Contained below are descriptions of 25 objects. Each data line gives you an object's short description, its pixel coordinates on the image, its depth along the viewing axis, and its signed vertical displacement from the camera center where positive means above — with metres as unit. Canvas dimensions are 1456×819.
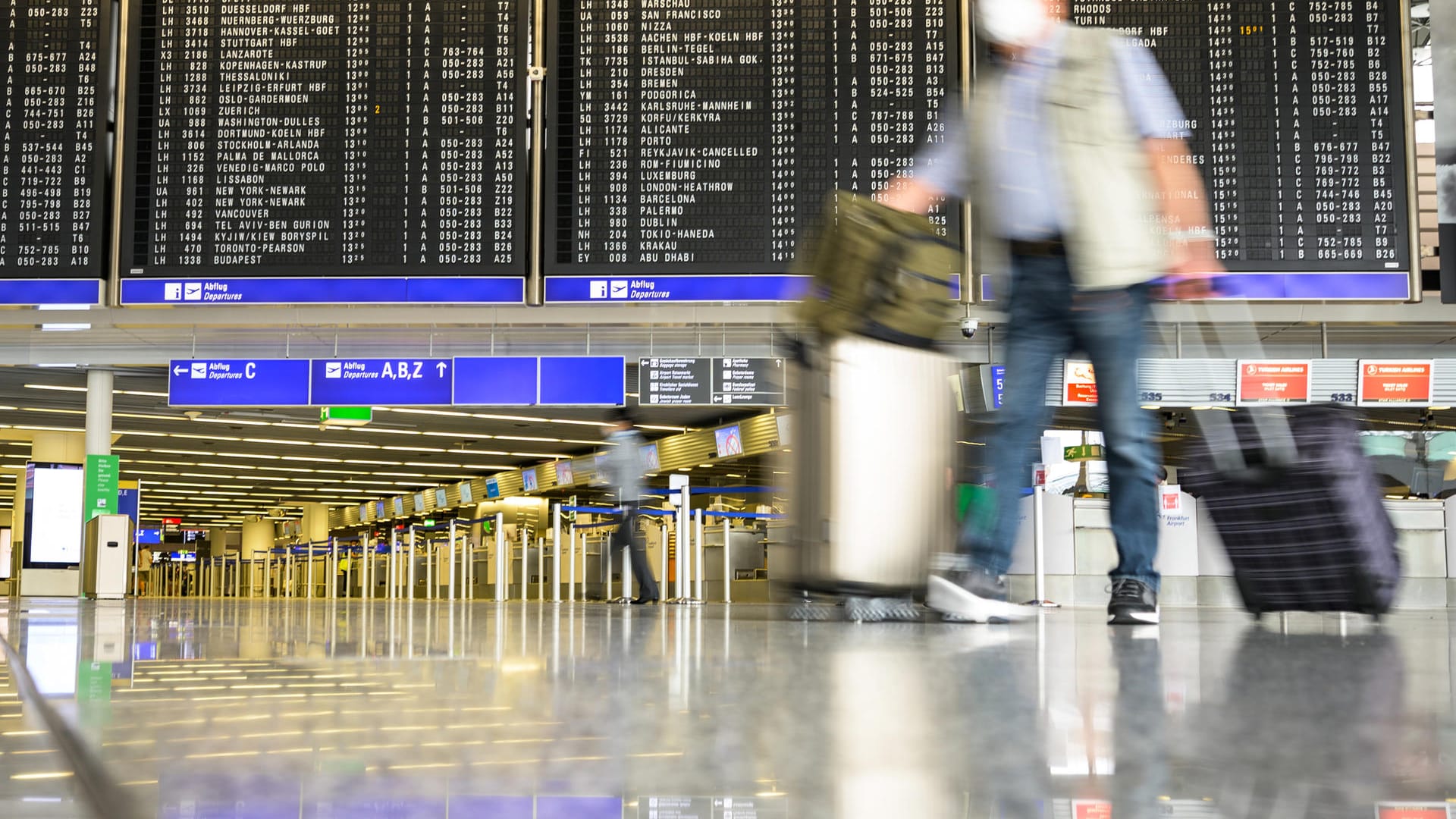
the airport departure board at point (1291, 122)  8.74 +2.37
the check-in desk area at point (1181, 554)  10.25 -0.70
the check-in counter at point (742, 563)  13.49 -1.02
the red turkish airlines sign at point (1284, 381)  10.91 +0.74
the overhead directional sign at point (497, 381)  10.31 +0.70
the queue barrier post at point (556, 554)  11.41 -0.78
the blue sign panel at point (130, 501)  14.88 -0.39
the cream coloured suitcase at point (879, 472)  2.88 -0.01
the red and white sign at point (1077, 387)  11.18 +0.73
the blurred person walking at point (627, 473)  9.30 -0.04
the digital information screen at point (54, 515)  13.01 -0.49
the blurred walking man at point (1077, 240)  2.55 +0.47
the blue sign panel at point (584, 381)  10.24 +0.70
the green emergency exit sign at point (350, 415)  12.95 +0.55
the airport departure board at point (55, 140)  9.05 +2.34
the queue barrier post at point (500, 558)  12.19 -0.88
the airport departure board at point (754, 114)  8.83 +2.45
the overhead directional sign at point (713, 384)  10.36 +0.69
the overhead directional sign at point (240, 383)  10.55 +0.70
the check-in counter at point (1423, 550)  10.15 -0.65
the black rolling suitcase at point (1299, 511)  2.55 -0.09
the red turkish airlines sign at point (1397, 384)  11.04 +0.74
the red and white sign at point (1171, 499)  10.77 -0.26
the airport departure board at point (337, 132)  8.92 +2.35
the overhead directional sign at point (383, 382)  10.34 +0.70
